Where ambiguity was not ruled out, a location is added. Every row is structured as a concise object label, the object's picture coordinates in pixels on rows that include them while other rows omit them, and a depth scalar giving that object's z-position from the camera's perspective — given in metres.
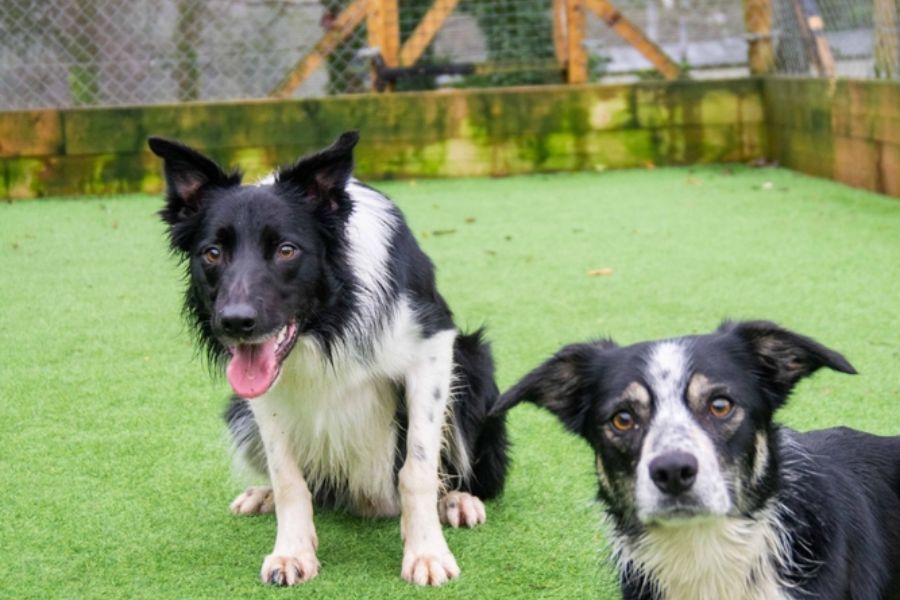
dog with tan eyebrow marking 2.79
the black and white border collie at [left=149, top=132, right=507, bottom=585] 3.47
